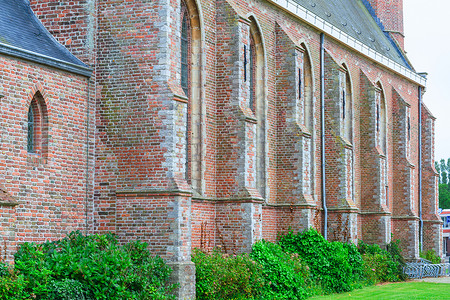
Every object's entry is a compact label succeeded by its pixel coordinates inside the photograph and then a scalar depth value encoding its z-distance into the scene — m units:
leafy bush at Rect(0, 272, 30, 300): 14.17
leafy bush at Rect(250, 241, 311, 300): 22.58
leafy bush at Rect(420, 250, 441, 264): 42.06
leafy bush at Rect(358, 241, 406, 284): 31.47
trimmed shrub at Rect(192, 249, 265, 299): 19.77
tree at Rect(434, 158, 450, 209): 108.54
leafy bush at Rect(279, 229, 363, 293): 26.44
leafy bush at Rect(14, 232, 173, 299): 15.46
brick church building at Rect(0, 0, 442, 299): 17.95
